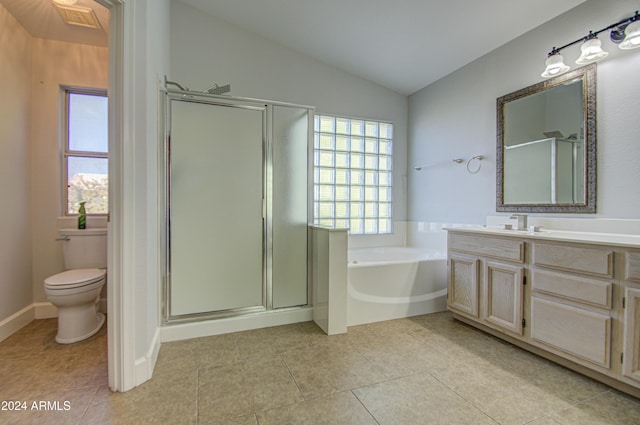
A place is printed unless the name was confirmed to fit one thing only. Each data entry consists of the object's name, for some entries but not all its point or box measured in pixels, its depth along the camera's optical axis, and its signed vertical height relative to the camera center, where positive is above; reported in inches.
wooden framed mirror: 81.2 +21.9
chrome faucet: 88.7 -2.7
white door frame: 58.7 +3.7
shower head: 90.2 +40.2
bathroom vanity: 58.4 -21.5
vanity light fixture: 67.6 +45.2
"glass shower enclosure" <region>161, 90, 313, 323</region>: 85.6 +1.8
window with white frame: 103.8 +22.8
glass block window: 136.9 +19.7
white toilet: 79.0 -21.8
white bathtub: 96.8 -29.1
